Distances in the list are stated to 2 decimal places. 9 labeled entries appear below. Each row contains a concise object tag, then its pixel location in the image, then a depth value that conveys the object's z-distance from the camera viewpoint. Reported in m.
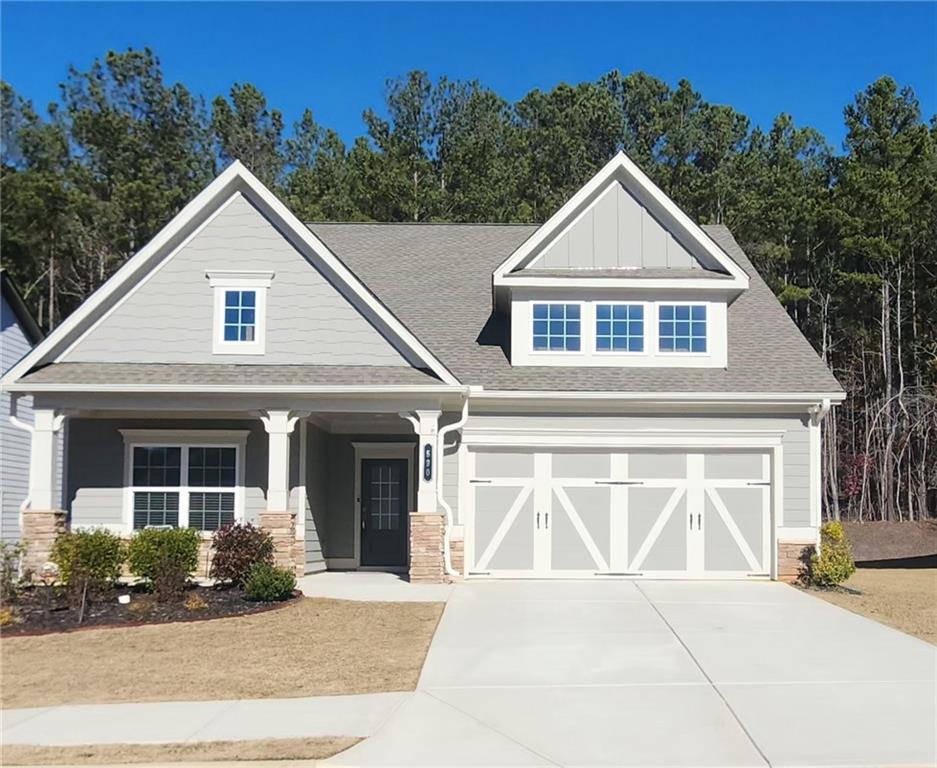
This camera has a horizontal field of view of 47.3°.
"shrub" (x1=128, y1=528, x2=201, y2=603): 15.12
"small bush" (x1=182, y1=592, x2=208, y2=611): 14.49
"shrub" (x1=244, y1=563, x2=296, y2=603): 15.16
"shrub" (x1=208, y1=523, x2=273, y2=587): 16.02
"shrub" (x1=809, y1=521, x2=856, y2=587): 17.97
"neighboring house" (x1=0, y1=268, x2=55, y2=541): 24.64
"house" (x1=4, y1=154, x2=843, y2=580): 17.72
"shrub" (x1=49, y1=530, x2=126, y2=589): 14.74
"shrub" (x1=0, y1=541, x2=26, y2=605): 14.75
